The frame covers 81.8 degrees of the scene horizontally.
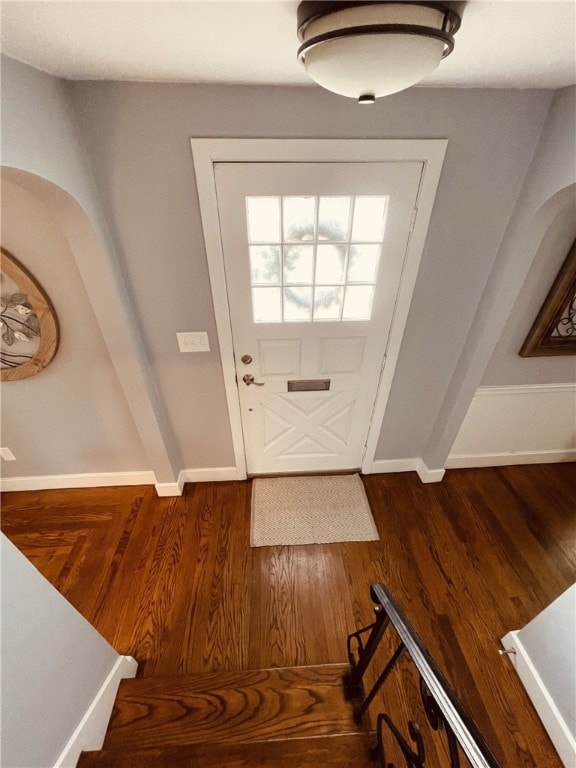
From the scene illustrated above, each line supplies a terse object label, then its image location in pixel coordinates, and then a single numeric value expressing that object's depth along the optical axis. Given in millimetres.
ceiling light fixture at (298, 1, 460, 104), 706
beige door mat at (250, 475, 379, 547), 2133
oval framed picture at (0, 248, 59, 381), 1645
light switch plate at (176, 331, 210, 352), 1818
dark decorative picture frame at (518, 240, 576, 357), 1795
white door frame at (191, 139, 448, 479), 1359
